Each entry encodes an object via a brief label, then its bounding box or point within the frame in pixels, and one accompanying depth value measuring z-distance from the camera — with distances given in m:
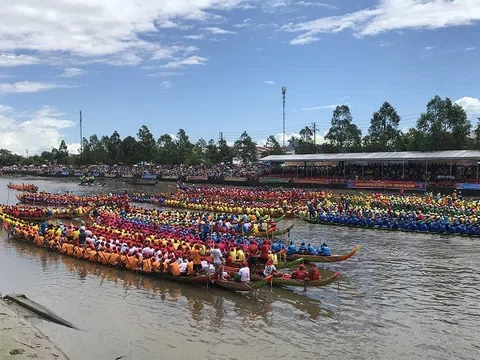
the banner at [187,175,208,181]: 66.12
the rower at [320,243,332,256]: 17.59
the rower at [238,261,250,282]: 14.50
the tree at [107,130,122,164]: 103.38
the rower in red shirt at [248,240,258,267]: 15.79
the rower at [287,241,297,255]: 18.06
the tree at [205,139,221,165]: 85.44
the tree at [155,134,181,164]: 93.06
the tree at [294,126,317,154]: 74.03
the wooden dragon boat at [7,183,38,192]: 53.34
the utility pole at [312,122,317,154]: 75.64
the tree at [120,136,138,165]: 99.94
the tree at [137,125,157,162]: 99.94
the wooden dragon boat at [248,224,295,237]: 23.80
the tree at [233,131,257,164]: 83.75
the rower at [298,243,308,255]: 17.95
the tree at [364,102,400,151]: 60.09
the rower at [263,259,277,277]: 14.88
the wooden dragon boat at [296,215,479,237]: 24.68
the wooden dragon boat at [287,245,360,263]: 17.15
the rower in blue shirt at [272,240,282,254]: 17.97
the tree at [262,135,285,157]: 79.53
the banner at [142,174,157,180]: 77.44
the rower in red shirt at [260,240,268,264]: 16.01
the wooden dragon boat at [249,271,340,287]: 14.10
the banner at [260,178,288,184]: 56.20
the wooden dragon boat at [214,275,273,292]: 14.19
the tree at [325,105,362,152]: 64.88
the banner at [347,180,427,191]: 43.91
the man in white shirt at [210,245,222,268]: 15.34
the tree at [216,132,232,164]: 84.75
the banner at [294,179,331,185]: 51.76
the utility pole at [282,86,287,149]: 65.31
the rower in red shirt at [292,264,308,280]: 14.44
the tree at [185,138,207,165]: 88.00
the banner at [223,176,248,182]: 61.28
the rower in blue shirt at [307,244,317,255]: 17.84
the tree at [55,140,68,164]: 134.34
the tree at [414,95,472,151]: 48.59
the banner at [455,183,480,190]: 39.97
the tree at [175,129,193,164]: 93.38
